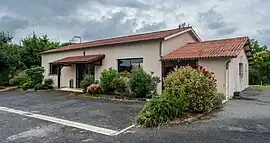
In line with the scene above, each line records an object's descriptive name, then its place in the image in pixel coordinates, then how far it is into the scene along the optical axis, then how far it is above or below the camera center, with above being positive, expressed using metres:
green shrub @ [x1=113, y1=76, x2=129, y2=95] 11.99 -0.86
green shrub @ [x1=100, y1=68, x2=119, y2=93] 12.43 -0.47
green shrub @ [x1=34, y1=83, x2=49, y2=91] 16.76 -1.37
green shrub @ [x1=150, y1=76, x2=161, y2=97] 11.54 -0.70
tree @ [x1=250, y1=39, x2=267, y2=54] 35.41 +5.24
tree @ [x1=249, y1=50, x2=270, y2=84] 23.77 +1.08
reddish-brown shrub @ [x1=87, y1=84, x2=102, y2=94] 12.84 -1.19
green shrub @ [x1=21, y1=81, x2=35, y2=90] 17.38 -1.24
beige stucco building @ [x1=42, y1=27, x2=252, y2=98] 11.01 +0.90
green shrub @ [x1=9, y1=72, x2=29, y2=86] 19.46 -0.83
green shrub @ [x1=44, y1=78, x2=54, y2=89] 17.52 -1.05
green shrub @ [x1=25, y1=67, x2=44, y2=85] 18.14 -0.27
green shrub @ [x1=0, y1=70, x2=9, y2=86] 20.46 -0.64
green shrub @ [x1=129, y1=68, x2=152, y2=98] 11.20 -0.68
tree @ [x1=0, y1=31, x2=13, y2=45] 26.05 +5.16
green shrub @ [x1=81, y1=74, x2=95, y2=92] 13.96 -0.69
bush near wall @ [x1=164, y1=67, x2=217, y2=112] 7.30 -0.62
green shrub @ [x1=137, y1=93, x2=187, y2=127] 6.03 -1.35
